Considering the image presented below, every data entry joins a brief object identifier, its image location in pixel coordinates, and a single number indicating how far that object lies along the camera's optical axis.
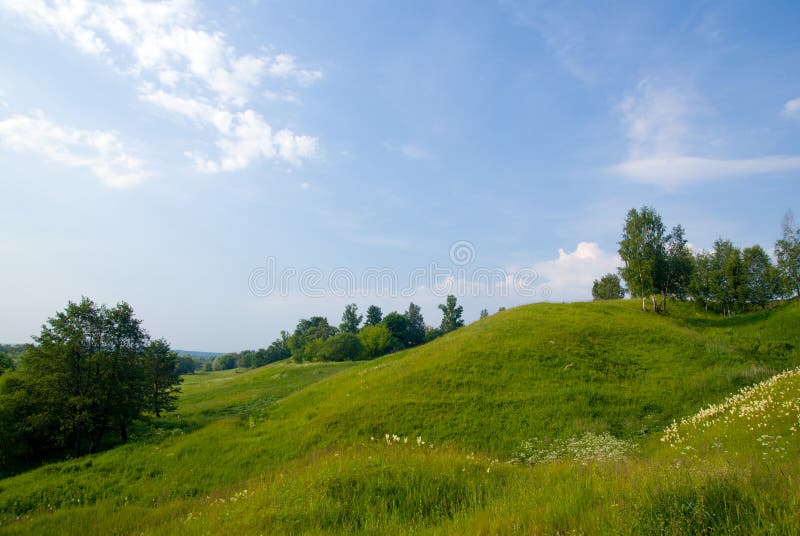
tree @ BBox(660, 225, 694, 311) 45.09
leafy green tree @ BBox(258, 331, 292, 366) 144.75
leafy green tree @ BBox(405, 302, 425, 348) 118.69
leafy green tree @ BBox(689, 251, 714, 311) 51.62
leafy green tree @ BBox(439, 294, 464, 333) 122.06
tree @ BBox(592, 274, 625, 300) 98.06
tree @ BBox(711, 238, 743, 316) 49.69
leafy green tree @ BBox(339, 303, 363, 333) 131.50
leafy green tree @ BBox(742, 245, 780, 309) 49.78
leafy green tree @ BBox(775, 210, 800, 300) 47.34
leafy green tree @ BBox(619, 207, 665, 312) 44.78
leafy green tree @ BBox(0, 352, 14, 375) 38.43
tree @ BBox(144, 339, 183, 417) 30.19
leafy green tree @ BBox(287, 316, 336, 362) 120.07
